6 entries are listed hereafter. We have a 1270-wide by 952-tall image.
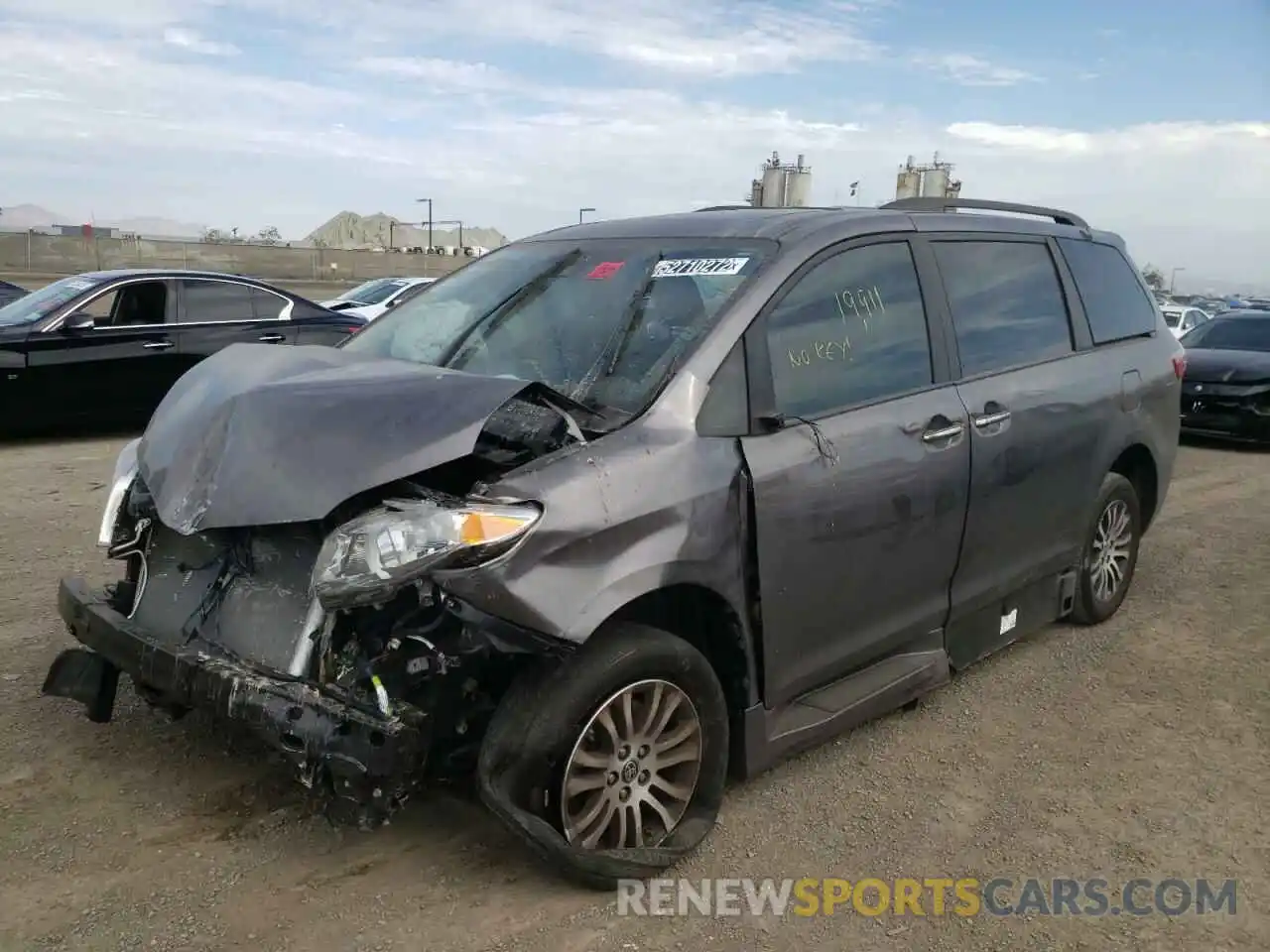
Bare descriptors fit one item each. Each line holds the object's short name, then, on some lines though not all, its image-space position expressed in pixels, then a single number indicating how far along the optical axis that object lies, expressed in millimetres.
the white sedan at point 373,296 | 14612
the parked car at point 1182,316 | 19708
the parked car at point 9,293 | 13469
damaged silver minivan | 2756
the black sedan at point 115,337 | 8812
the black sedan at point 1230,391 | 11273
